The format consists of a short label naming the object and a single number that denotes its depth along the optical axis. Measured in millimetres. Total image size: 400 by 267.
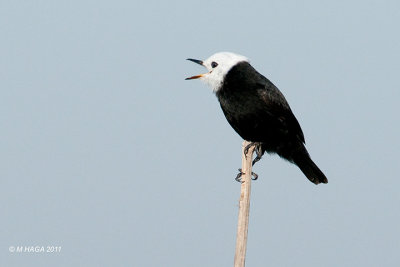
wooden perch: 10992
